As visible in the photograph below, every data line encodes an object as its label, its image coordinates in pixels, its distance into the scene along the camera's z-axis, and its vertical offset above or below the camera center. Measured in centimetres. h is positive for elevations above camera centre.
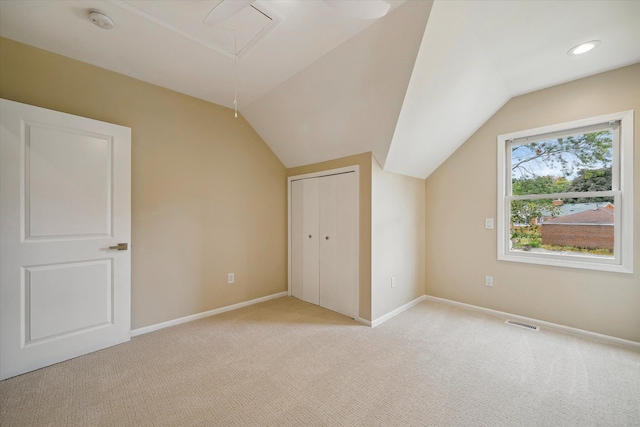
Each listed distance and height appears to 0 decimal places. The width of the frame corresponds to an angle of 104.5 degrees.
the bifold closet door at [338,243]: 294 -37
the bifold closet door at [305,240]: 339 -38
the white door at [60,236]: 184 -18
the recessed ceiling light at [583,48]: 202 +139
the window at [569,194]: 235 +20
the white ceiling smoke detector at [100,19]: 170 +137
